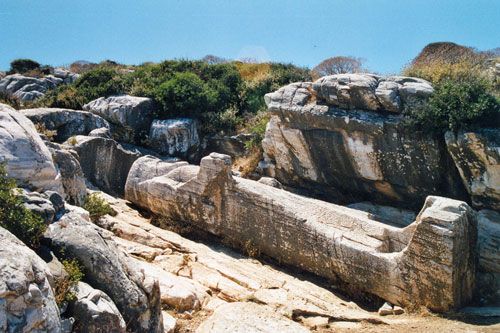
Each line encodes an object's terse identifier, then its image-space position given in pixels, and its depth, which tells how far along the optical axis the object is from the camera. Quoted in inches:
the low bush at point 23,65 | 994.7
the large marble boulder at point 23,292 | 118.1
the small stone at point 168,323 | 206.1
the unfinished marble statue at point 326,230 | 254.1
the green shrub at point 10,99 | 527.1
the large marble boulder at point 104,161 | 407.2
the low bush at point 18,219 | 155.9
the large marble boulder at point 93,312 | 150.3
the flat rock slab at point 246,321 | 216.5
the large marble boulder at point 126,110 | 537.0
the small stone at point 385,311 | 261.7
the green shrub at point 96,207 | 330.6
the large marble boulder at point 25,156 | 221.1
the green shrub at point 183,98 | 573.9
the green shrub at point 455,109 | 339.9
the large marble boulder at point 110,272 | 172.9
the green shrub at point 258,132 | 525.4
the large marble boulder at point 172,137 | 536.1
